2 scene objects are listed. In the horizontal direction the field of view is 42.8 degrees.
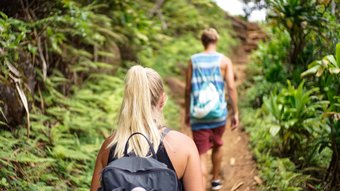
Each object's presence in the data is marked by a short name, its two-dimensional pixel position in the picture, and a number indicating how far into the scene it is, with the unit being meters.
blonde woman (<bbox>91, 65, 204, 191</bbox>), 2.47
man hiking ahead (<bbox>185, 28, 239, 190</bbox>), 5.20
